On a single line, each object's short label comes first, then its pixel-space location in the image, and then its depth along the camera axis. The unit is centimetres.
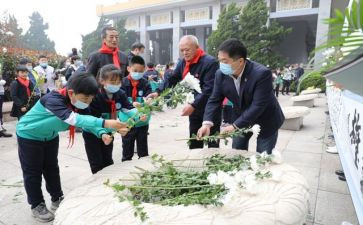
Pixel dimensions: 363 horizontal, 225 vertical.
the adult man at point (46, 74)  737
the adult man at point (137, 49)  517
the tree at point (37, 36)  5241
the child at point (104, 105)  266
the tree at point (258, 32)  2108
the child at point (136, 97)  352
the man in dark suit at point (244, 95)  245
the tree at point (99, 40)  3281
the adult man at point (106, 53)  366
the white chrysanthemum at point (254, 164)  176
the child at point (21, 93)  553
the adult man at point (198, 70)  322
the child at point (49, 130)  222
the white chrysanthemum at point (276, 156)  198
